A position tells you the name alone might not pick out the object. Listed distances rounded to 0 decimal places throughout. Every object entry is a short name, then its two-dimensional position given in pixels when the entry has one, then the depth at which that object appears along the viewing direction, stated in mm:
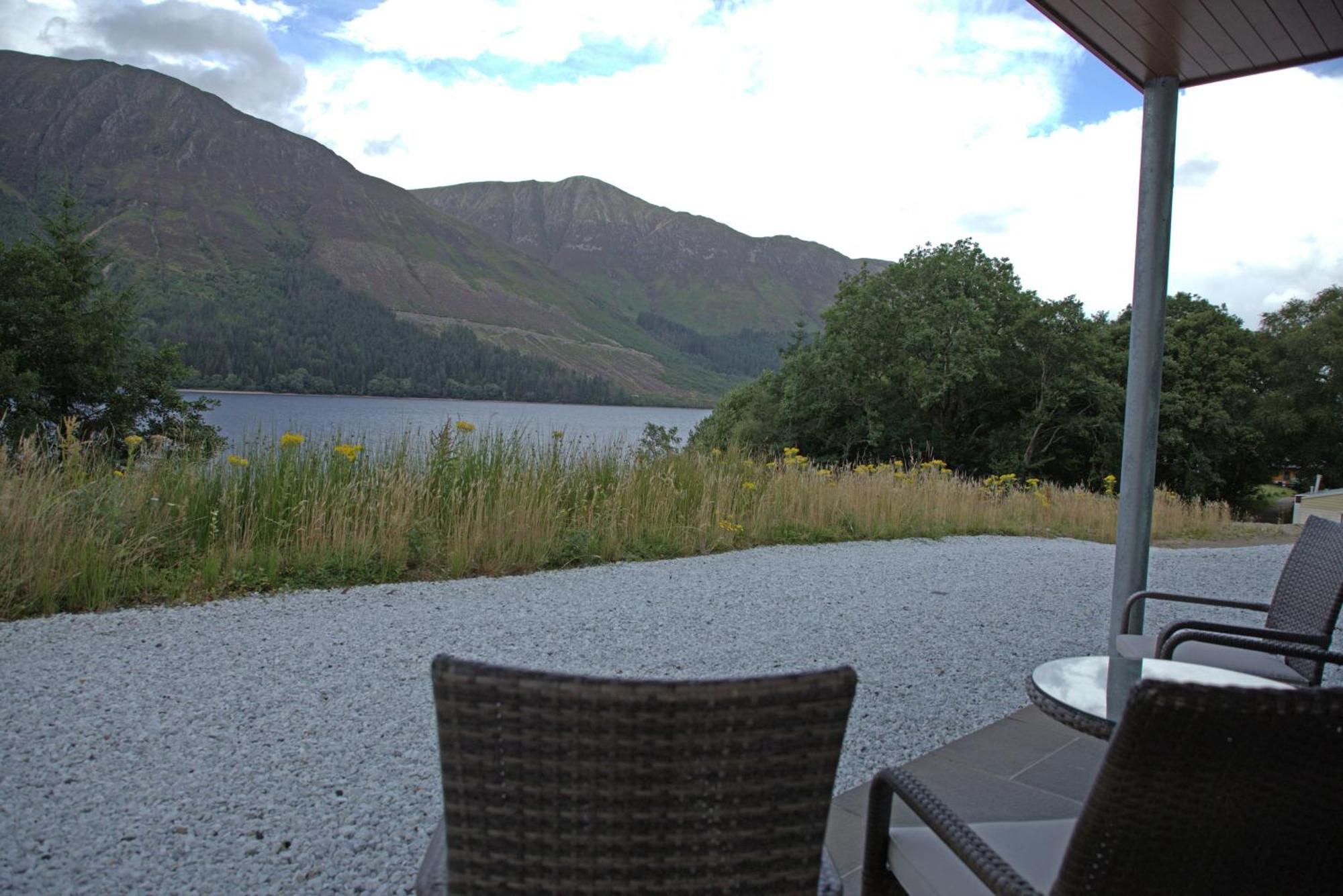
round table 1567
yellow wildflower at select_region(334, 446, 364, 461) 5098
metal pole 2672
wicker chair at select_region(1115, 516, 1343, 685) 2143
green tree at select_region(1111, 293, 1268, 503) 20422
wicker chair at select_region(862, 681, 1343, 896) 825
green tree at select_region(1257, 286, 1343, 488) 24594
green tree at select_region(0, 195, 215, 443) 11805
